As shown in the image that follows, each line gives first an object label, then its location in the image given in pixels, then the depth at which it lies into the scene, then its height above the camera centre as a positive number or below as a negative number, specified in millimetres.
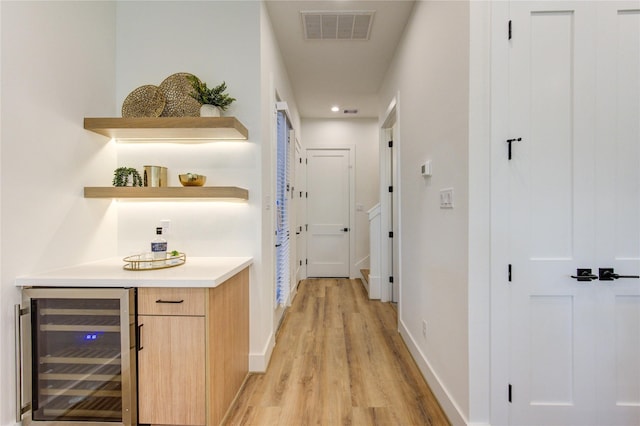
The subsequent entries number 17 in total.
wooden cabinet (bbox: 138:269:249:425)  1564 -764
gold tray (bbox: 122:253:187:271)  1776 -324
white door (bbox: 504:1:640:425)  1514 +20
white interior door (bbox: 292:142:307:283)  4895 -122
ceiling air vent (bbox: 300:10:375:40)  2658 +1736
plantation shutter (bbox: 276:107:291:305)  2938 -23
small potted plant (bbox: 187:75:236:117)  2062 +786
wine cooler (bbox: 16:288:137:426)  1518 -742
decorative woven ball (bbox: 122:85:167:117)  2102 +761
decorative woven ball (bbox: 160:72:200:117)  2133 +815
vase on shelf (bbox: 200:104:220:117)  2061 +683
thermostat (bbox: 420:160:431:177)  2132 +295
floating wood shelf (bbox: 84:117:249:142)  1946 +557
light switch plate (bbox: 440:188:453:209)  1768 +65
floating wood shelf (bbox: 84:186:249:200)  1996 +123
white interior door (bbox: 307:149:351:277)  5430 +62
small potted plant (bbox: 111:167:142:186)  2074 +237
